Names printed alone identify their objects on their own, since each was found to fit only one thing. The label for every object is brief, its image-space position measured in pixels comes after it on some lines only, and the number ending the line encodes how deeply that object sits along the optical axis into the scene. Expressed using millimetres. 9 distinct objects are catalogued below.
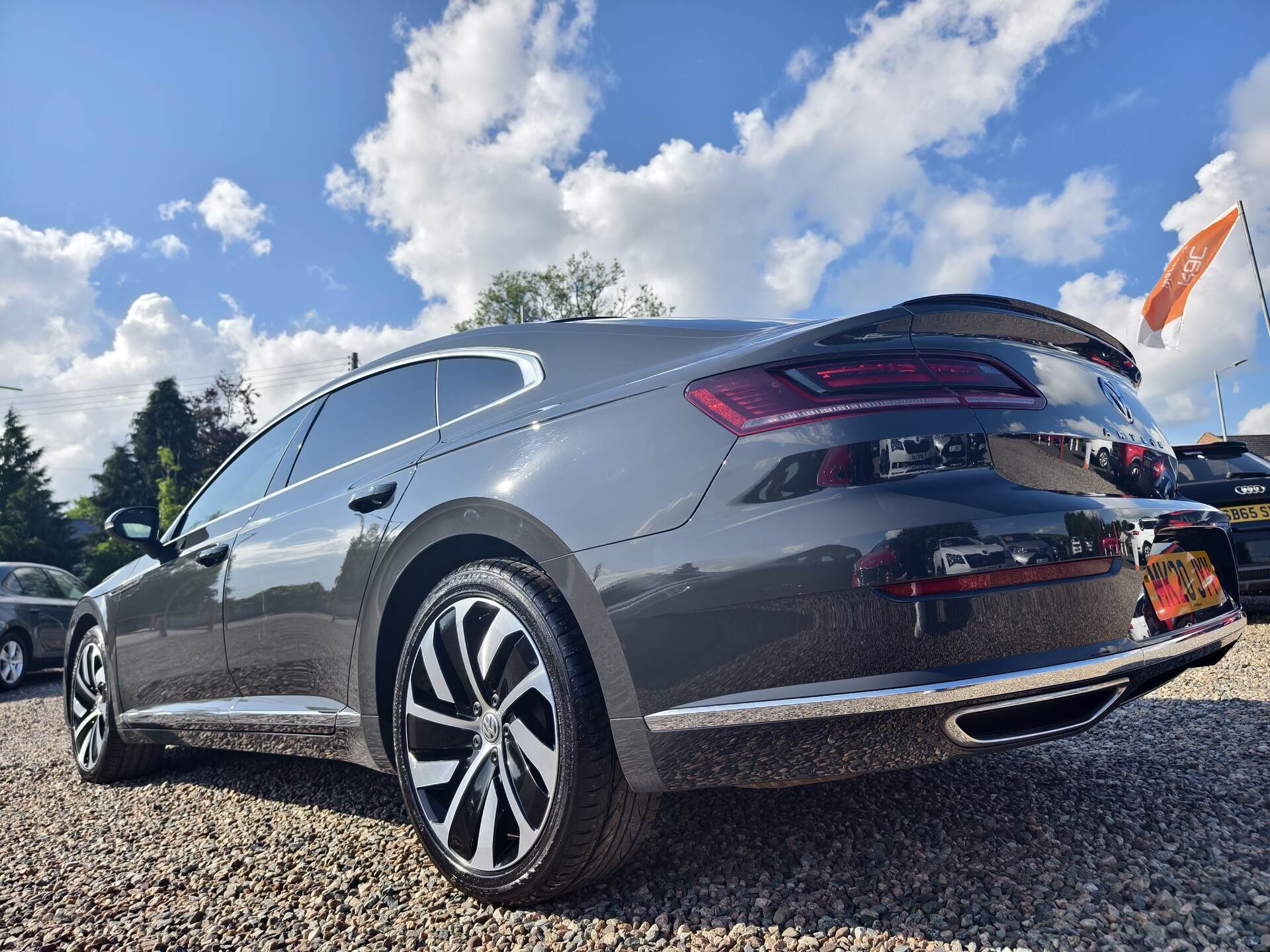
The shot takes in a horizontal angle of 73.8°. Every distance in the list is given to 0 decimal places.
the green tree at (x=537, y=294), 38438
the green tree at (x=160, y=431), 48625
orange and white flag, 16484
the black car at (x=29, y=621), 9664
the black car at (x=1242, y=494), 5754
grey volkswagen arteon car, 1586
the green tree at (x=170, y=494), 37406
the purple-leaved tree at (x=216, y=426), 41594
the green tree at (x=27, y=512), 40156
